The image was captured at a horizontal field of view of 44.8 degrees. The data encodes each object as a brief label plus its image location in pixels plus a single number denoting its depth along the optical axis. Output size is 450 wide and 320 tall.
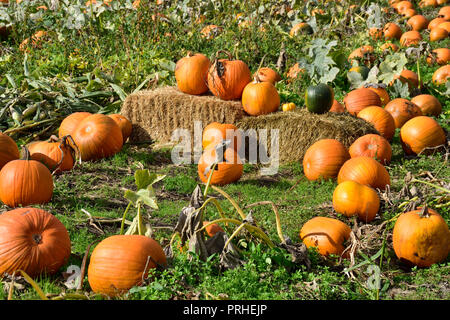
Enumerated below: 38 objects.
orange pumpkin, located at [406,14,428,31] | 11.67
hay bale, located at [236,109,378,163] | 6.41
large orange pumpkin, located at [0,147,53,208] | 4.77
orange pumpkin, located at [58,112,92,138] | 6.48
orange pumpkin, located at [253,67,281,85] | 8.08
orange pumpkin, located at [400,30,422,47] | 10.20
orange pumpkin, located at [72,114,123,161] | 6.17
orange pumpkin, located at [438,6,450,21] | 11.73
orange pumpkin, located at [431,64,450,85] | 8.57
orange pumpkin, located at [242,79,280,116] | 6.71
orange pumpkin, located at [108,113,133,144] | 7.07
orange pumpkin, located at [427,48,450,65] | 9.45
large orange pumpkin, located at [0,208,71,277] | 3.45
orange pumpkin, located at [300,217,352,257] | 4.01
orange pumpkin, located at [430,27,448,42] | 10.88
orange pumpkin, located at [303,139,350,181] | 5.70
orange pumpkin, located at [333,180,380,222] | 4.58
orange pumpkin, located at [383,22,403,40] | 10.90
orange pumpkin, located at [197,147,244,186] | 5.76
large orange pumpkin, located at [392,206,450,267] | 3.85
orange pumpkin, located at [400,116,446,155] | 6.32
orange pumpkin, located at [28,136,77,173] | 5.59
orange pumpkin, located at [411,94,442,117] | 7.48
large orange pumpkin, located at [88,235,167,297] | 3.26
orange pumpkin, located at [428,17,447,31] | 11.35
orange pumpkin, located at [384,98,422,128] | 7.09
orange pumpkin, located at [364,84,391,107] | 7.66
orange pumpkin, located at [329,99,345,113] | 7.13
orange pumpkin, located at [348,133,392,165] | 5.89
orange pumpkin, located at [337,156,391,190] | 5.10
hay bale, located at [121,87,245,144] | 6.96
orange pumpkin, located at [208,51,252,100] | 6.89
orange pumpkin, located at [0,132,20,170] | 5.38
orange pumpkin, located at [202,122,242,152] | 6.39
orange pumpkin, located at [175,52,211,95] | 7.12
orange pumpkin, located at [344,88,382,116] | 7.20
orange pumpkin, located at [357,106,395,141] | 6.71
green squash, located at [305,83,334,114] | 6.57
